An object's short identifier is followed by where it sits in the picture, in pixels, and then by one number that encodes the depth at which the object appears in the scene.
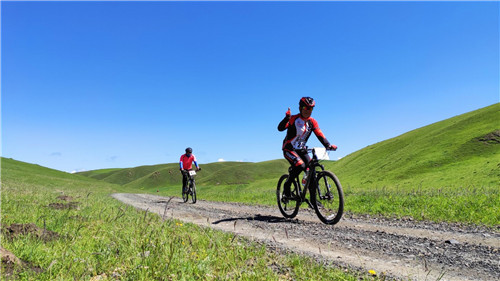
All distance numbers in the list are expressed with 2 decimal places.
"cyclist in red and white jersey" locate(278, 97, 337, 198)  8.89
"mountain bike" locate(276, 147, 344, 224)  8.00
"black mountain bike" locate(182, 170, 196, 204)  19.19
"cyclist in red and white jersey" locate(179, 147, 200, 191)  20.05
